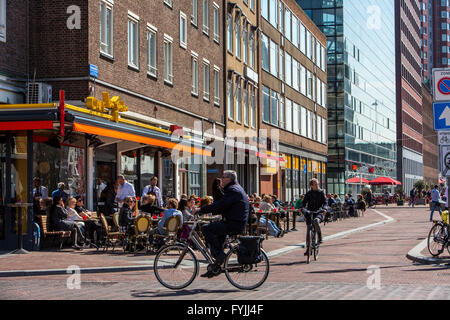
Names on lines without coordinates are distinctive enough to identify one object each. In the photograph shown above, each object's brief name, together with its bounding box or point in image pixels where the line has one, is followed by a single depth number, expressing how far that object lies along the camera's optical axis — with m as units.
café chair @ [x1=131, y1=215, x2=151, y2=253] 17.98
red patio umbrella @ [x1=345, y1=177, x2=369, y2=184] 66.44
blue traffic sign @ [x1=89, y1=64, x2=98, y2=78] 22.14
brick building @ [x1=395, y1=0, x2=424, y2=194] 116.67
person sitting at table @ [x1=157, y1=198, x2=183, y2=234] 17.55
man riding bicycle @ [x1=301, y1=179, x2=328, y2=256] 17.14
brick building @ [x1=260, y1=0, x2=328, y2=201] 47.94
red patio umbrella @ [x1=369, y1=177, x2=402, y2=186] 69.75
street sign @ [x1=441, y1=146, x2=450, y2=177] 16.08
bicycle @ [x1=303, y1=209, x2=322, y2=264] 16.45
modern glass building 78.06
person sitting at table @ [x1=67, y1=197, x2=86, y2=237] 19.19
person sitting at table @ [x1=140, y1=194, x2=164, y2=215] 19.06
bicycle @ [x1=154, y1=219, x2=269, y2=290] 11.34
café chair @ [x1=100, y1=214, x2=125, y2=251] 18.55
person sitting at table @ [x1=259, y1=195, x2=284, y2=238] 23.30
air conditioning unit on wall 21.51
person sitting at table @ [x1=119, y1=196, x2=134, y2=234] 18.83
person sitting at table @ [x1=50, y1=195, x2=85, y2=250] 18.75
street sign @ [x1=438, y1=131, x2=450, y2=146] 16.23
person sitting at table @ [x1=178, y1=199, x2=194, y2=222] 18.52
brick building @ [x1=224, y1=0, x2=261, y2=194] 39.47
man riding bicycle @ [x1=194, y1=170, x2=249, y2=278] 11.45
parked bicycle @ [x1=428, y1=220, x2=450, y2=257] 16.31
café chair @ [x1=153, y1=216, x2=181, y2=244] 17.45
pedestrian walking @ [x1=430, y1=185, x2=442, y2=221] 37.43
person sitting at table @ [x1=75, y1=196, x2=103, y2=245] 19.41
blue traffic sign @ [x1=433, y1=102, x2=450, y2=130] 16.27
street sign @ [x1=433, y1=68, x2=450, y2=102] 16.39
